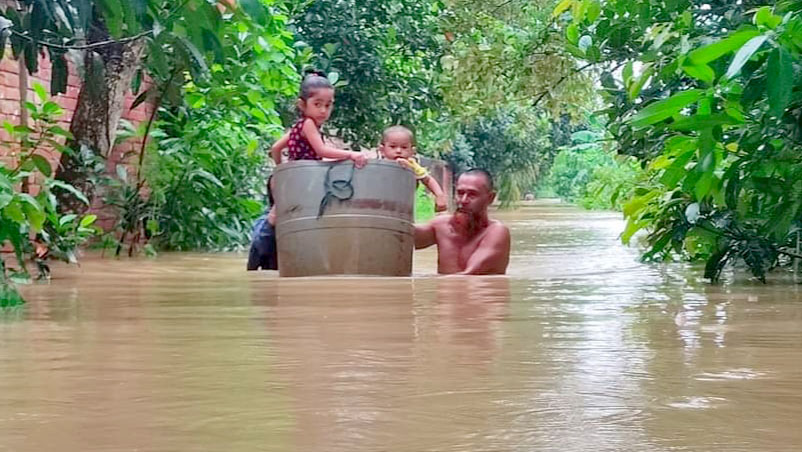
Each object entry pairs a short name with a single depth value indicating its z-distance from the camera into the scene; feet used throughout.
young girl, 19.22
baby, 19.11
